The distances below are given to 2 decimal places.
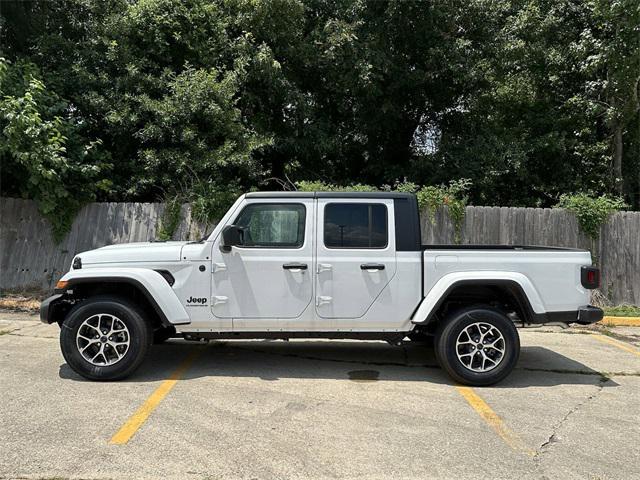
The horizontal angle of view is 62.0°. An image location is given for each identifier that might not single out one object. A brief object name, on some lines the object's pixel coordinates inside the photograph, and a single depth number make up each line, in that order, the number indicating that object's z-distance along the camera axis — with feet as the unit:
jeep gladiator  17.80
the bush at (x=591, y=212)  34.37
